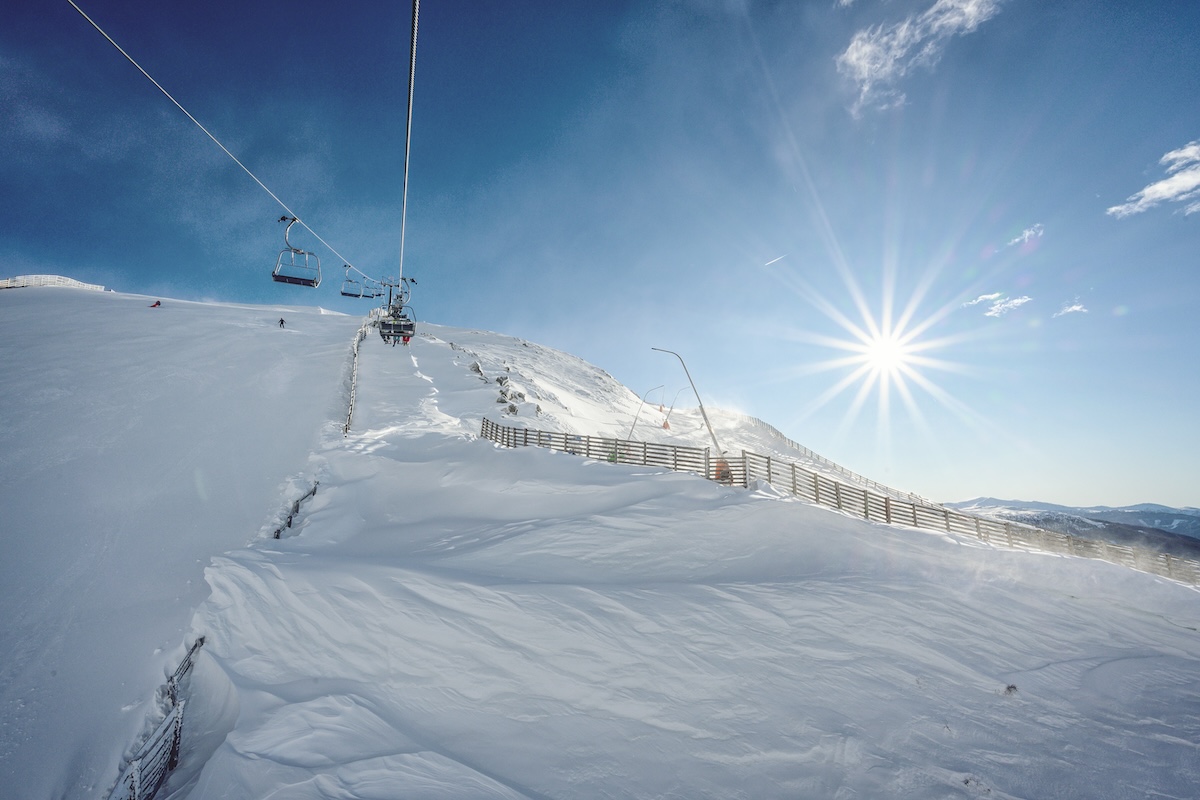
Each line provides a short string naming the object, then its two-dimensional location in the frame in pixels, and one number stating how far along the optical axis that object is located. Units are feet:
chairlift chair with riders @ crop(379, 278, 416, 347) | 113.70
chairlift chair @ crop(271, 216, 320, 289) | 57.58
